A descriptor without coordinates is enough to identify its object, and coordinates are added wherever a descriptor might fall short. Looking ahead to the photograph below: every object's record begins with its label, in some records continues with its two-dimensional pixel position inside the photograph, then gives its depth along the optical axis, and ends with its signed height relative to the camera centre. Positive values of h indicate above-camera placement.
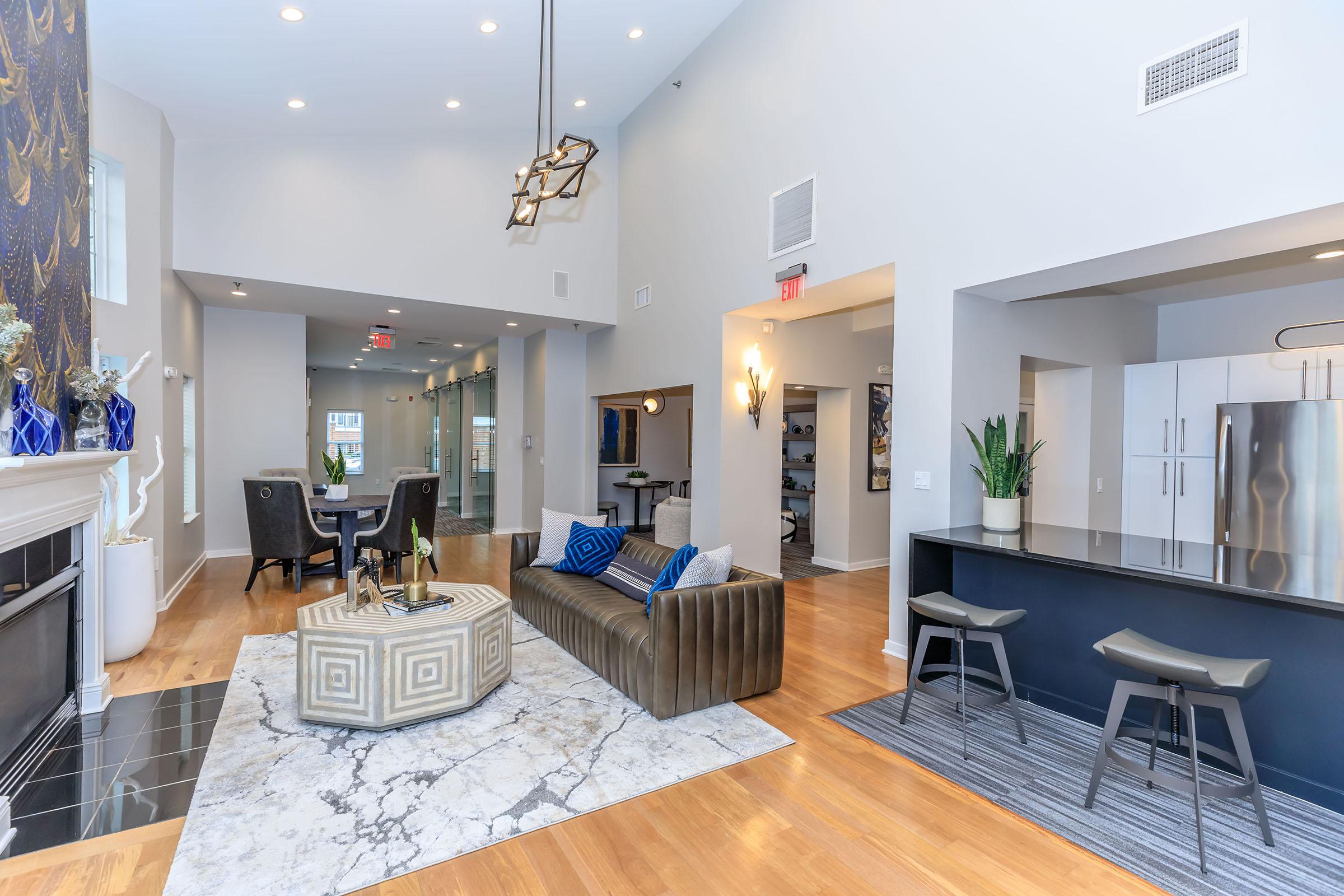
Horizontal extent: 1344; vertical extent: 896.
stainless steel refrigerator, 3.91 -0.20
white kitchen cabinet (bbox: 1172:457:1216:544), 4.66 -0.40
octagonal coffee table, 2.93 -1.09
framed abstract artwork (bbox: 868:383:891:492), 6.89 +0.05
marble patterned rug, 2.08 -1.39
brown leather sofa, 3.14 -1.07
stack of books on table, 3.26 -0.88
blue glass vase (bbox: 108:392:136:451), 3.45 +0.07
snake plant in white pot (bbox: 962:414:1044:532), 3.71 -0.21
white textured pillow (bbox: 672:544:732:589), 3.38 -0.70
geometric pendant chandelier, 3.75 +1.62
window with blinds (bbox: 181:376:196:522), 6.24 -0.13
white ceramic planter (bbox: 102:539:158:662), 3.76 -0.98
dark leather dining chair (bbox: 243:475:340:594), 5.53 -0.77
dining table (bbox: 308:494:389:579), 5.85 -0.73
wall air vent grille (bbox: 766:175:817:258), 4.84 +1.78
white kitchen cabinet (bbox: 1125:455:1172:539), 4.90 -0.41
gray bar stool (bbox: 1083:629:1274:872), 2.18 -0.91
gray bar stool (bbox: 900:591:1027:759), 2.92 -0.92
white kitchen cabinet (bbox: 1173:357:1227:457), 4.63 +0.32
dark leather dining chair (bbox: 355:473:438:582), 5.93 -0.76
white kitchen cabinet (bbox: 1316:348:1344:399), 4.22 +0.49
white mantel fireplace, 2.34 -0.33
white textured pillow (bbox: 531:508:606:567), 4.84 -0.79
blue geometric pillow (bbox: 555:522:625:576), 4.56 -0.80
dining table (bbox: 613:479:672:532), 9.35 -0.68
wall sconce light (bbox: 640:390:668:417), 8.58 +0.51
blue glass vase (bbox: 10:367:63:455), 2.43 +0.05
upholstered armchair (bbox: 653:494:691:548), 7.23 -0.95
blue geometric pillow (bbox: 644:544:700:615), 3.61 -0.75
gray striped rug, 2.10 -1.41
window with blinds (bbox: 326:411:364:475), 13.70 +0.02
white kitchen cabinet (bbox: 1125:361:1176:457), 4.91 +0.30
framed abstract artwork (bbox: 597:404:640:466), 9.73 +0.07
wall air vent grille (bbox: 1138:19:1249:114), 2.69 +1.68
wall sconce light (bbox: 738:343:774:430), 5.98 +0.51
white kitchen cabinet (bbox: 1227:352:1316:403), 4.30 +0.48
